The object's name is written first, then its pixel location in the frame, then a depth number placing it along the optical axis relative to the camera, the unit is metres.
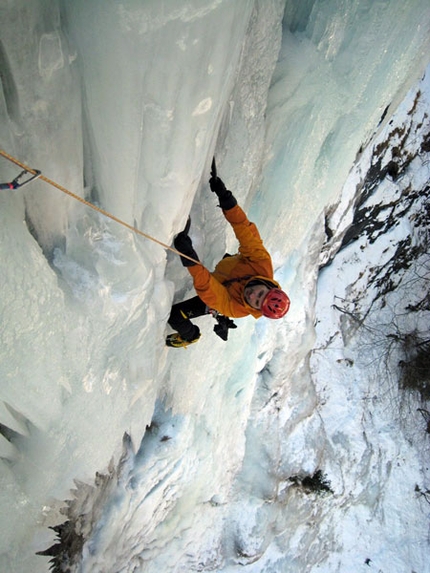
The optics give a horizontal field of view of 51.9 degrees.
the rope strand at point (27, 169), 1.00
